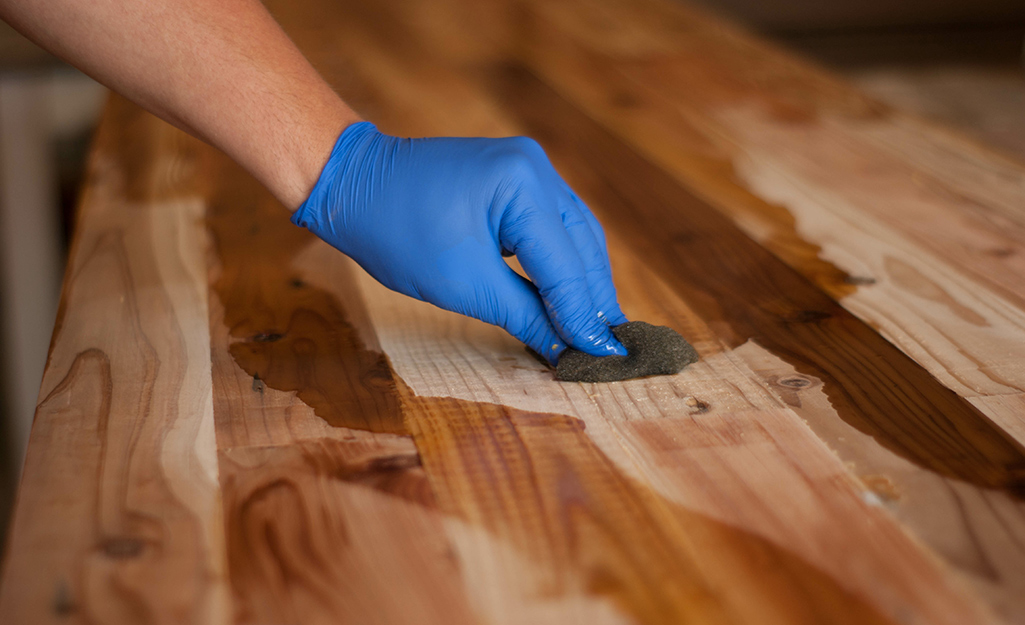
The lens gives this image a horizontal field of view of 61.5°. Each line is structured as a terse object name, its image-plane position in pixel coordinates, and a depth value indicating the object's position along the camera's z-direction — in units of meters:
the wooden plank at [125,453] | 0.61
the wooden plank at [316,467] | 0.61
